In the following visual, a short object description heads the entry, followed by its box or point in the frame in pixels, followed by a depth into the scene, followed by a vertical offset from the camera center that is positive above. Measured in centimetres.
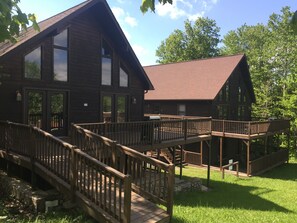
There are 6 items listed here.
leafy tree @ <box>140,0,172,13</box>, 299 +110
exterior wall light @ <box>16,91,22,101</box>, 1031 +37
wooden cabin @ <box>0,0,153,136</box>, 1044 +144
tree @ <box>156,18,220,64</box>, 4859 +1146
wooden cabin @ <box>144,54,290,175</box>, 2027 +68
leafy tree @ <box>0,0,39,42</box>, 403 +136
